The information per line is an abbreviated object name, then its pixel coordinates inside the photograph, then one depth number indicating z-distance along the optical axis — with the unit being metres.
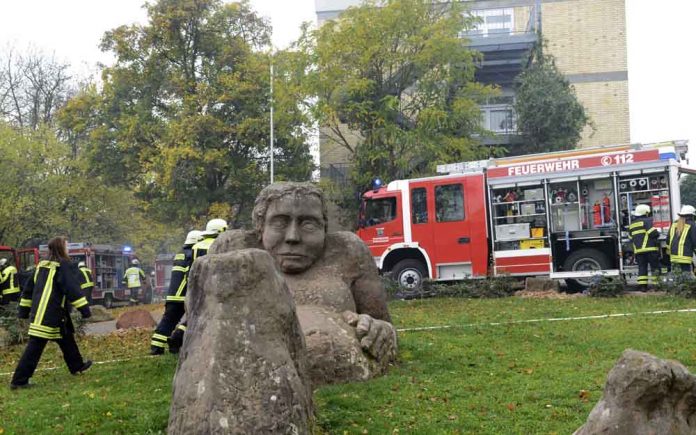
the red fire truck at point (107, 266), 30.84
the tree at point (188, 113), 27.86
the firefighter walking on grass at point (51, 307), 8.49
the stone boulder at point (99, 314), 19.95
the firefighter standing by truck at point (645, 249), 16.00
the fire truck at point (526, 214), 17.45
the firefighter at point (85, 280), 15.72
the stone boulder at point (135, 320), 16.08
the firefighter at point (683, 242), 15.28
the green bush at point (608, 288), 15.77
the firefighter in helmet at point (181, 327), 10.20
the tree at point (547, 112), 28.73
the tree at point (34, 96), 36.88
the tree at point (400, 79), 22.69
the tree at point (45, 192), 30.17
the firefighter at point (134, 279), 31.42
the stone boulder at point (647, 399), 3.86
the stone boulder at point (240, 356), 4.36
